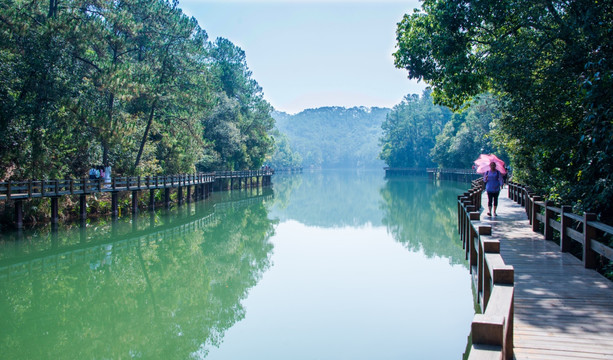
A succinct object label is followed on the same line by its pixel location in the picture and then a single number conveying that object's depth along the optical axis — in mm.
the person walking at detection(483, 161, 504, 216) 14062
